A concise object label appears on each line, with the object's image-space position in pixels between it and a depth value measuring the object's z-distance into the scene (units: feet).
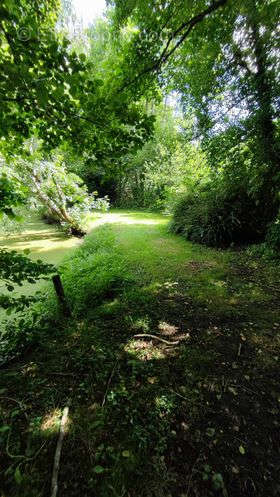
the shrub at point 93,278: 10.82
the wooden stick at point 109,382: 5.80
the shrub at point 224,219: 17.89
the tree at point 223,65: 8.17
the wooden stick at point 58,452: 4.04
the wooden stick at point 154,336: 7.84
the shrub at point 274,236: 14.87
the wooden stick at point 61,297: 9.23
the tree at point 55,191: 21.20
